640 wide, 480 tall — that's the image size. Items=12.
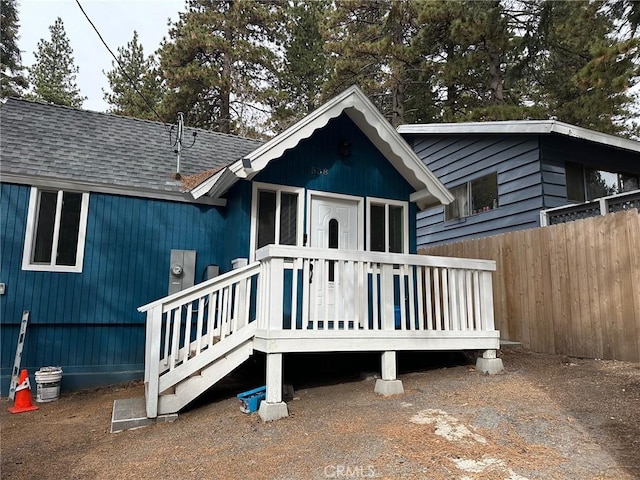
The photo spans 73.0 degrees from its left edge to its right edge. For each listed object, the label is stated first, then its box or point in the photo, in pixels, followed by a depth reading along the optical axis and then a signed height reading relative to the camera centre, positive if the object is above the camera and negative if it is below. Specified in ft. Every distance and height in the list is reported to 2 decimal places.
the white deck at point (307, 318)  15.06 -0.98
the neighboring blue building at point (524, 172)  28.25 +8.81
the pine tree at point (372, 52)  50.88 +29.02
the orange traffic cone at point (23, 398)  17.65 -4.37
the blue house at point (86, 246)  20.18 +2.26
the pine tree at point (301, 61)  62.69 +33.79
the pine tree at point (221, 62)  56.70 +31.47
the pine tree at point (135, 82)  62.75 +31.45
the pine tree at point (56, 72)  79.89 +42.34
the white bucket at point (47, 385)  18.84 -4.10
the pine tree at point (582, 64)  23.85 +20.48
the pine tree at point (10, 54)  70.08 +39.63
